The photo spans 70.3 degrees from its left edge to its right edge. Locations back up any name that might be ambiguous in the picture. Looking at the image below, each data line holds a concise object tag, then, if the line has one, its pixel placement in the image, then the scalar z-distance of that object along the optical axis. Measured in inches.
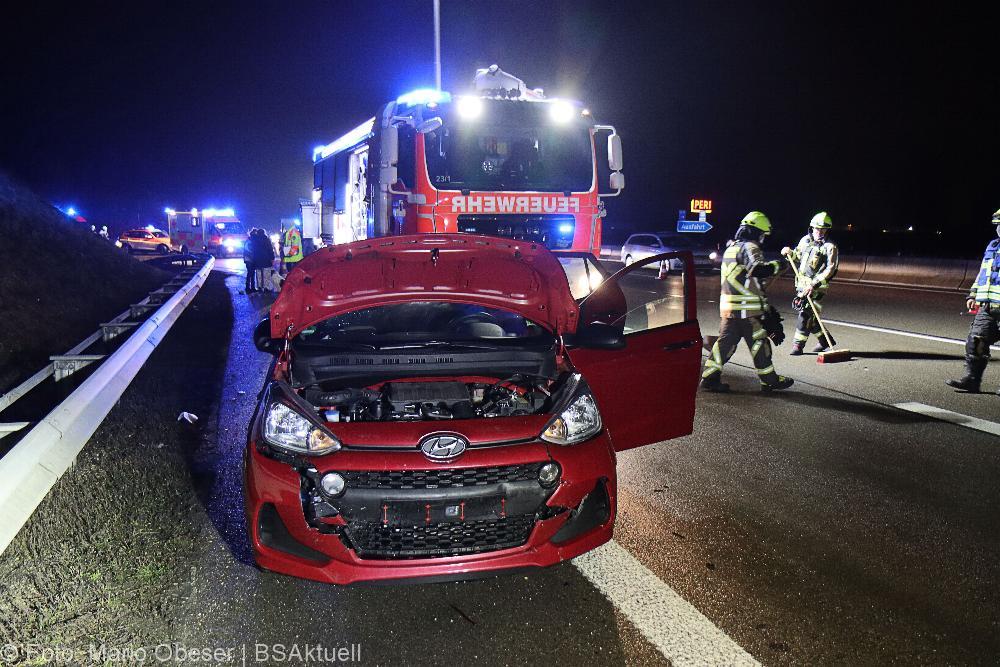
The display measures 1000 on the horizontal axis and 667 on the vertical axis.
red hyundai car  113.9
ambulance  1294.3
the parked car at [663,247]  993.5
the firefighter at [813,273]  358.3
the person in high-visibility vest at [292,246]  625.3
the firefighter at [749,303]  275.7
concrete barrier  768.9
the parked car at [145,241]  1270.9
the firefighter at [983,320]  272.7
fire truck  378.0
